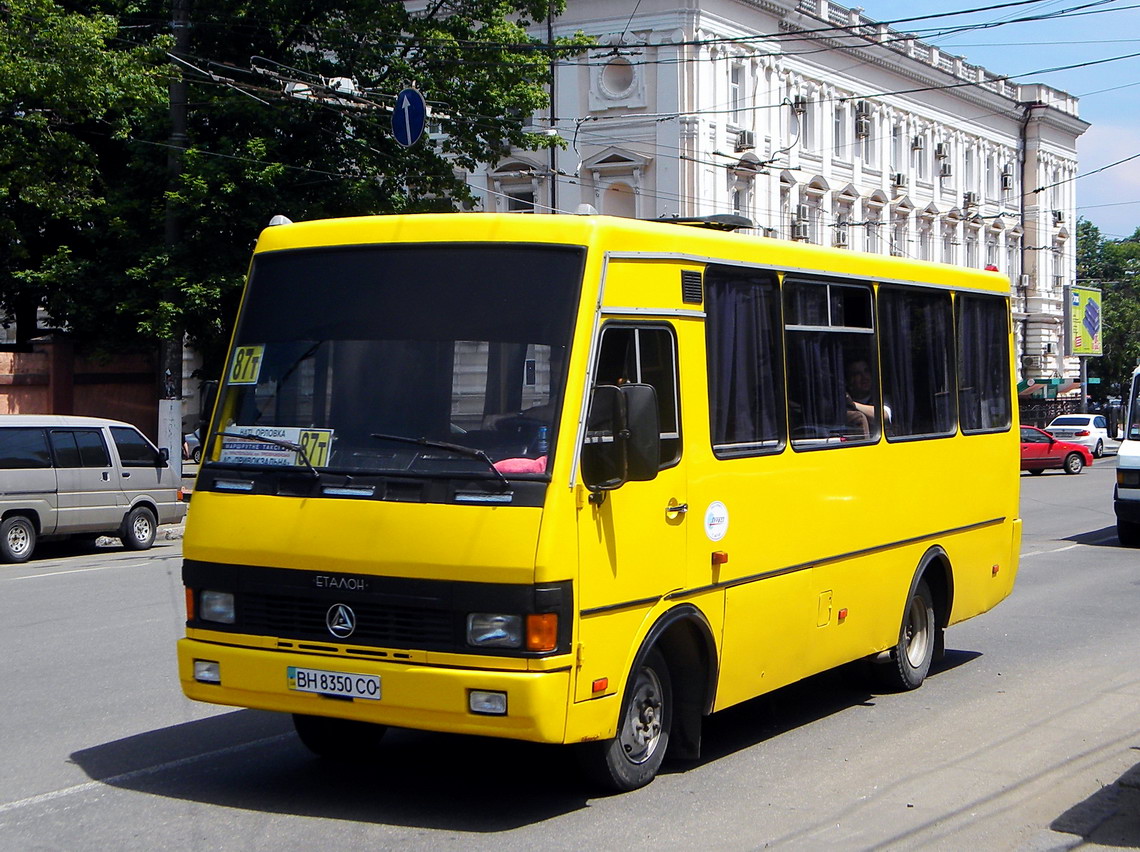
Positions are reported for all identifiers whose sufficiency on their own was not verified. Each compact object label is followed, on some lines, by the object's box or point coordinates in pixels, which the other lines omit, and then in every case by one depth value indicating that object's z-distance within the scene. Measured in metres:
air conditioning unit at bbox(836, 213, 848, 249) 51.78
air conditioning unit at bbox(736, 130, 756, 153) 46.09
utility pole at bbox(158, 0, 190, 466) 24.64
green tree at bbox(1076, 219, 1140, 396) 80.56
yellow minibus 6.06
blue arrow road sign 23.25
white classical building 45.66
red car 41.66
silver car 18.72
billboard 59.59
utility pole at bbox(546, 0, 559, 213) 30.64
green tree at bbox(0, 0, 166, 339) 23.88
